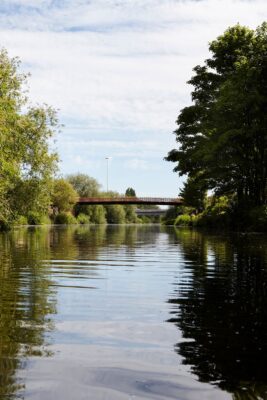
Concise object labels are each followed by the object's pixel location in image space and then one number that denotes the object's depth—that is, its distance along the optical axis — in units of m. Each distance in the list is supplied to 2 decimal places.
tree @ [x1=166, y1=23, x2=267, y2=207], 39.47
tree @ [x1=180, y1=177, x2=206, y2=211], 67.50
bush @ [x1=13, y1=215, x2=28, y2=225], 73.24
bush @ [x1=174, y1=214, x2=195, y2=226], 73.64
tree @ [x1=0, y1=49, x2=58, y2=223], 41.25
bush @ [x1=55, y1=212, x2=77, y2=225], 109.81
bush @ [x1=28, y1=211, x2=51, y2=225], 84.46
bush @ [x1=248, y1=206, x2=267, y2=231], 38.84
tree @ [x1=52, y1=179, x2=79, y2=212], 111.56
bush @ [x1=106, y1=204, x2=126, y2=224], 173.25
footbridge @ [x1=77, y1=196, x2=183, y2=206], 101.69
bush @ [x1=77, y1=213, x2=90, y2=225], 130.15
